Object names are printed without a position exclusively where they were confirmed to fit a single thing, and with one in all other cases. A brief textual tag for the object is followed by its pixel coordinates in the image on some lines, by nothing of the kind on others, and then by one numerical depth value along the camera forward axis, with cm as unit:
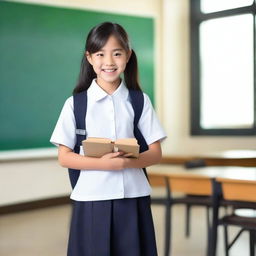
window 720
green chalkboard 636
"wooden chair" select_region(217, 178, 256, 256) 328
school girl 180
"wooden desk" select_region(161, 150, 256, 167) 523
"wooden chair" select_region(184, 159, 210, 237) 413
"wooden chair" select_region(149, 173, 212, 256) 365
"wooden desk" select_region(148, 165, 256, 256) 328
